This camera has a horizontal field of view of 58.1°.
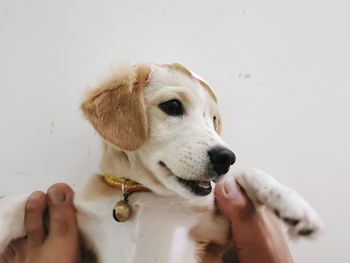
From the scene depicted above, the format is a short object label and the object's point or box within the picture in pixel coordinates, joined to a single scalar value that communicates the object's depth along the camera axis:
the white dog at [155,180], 0.24
